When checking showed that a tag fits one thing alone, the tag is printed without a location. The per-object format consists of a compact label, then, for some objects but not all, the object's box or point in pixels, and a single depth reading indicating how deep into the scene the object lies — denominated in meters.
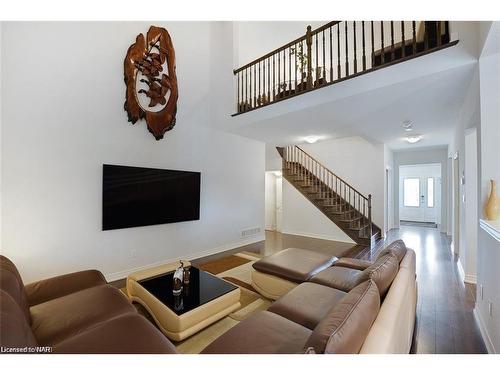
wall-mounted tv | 3.36
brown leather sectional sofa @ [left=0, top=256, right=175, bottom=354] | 1.20
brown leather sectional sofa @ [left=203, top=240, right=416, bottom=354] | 1.00
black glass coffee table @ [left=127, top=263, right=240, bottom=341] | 1.99
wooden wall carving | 3.64
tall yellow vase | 1.90
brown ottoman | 2.60
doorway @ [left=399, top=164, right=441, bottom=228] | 8.81
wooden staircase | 5.82
